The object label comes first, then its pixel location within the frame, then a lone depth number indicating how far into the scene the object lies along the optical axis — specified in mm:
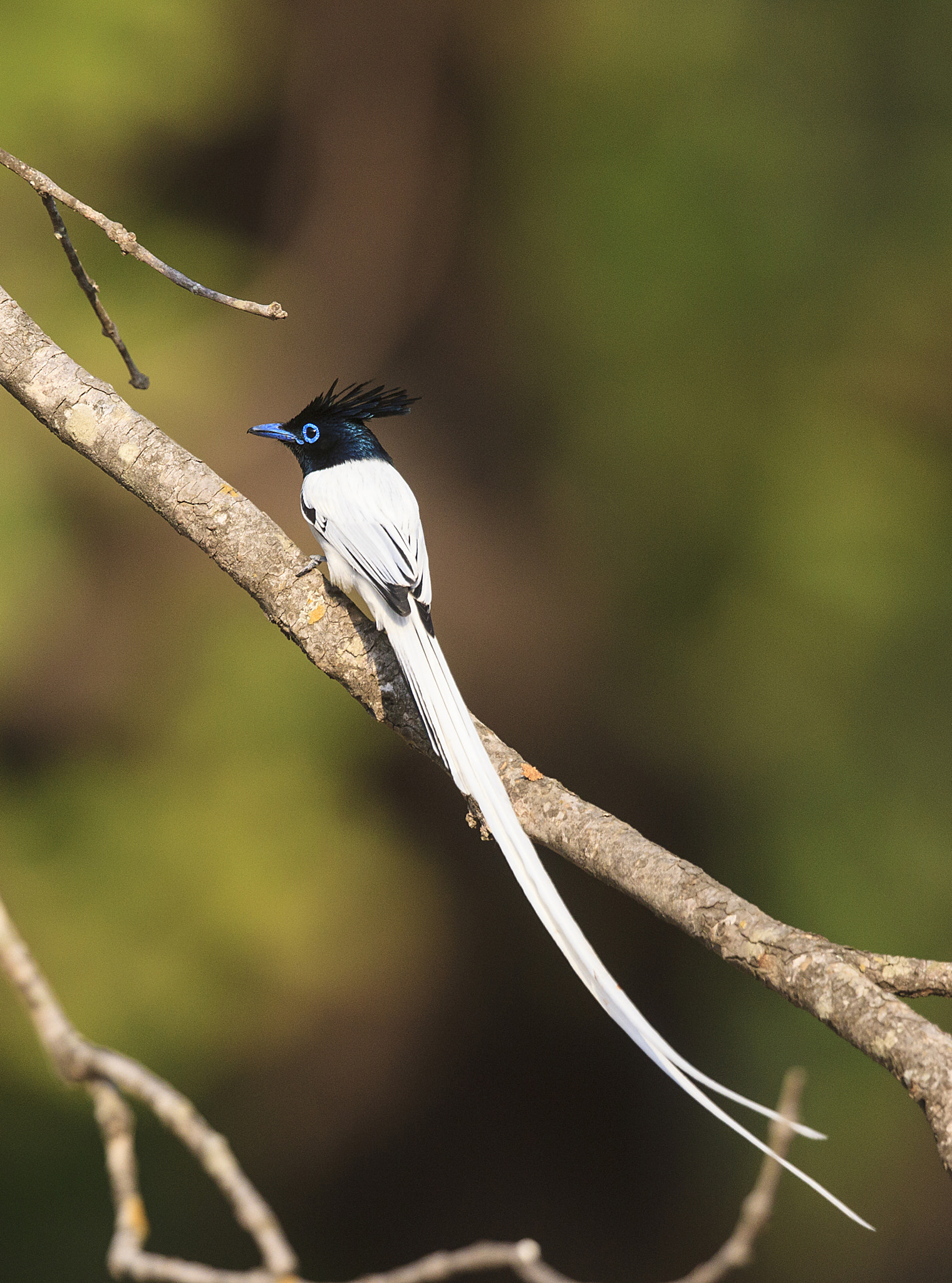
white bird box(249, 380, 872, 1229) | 11193
